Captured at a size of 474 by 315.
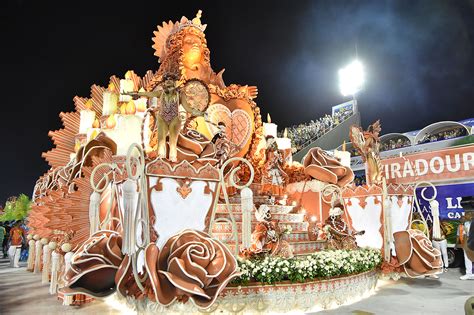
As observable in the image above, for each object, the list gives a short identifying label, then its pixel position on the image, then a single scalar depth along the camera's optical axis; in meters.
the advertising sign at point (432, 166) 10.91
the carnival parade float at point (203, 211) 4.57
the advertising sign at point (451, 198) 10.64
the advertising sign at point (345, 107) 24.36
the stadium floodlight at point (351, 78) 24.17
